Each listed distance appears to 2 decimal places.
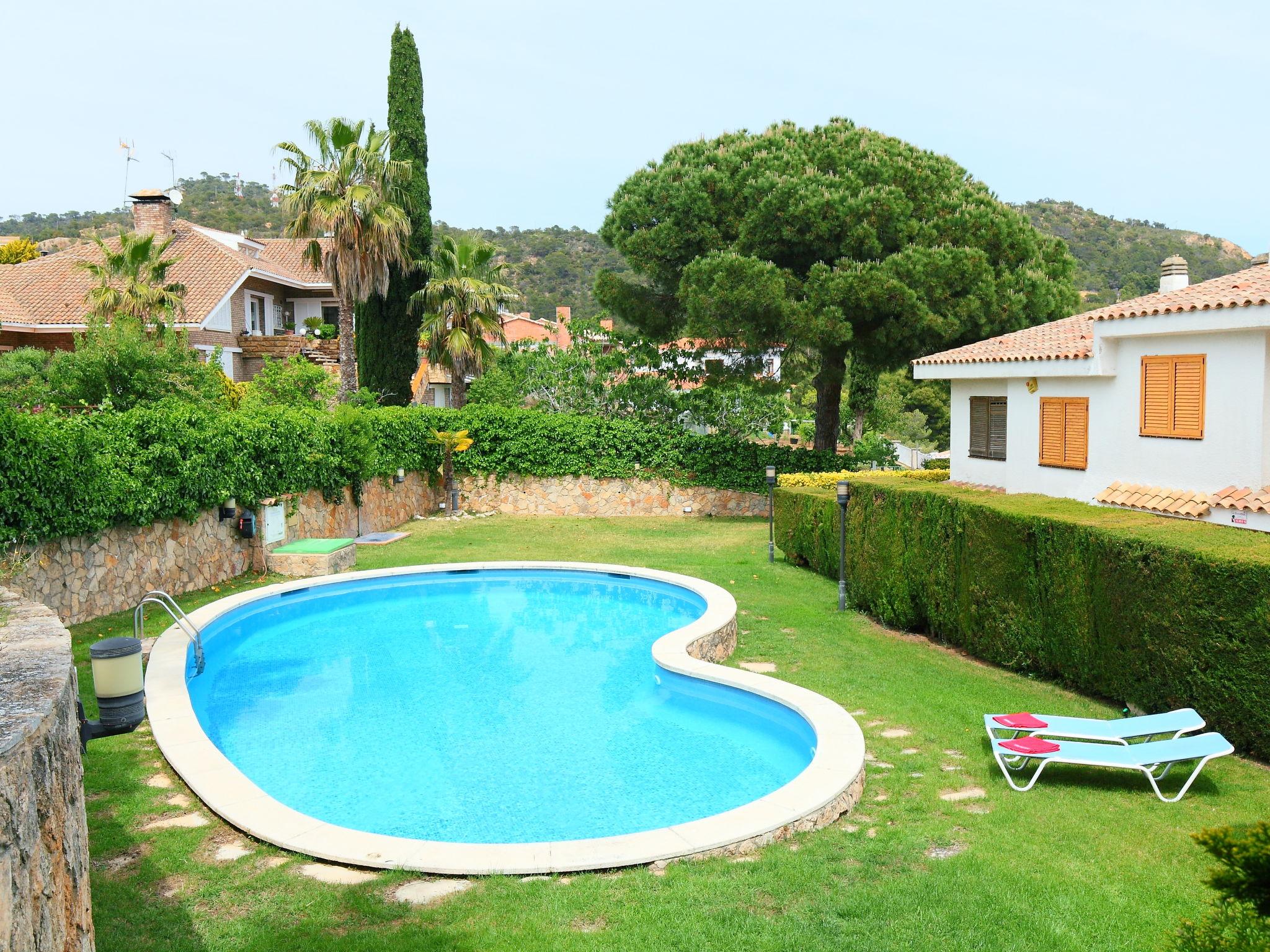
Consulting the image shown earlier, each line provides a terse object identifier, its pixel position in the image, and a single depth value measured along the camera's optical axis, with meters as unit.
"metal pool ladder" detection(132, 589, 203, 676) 11.52
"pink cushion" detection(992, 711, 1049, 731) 8.25
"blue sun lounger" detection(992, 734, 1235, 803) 7.33
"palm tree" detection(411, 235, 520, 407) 30.56
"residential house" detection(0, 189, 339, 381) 33.47
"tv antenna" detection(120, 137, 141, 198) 46.00
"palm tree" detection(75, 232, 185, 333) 27.44
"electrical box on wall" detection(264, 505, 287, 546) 18.02
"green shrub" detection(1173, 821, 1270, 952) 2.77
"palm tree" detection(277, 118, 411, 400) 27.23
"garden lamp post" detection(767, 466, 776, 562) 19.58
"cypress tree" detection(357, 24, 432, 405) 30.38
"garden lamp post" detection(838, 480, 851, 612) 14.92
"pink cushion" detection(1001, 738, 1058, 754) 7.71
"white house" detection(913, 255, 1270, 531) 11.32
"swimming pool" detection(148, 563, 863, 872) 8.02
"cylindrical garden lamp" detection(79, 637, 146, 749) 5.46
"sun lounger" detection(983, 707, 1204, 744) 7.95
